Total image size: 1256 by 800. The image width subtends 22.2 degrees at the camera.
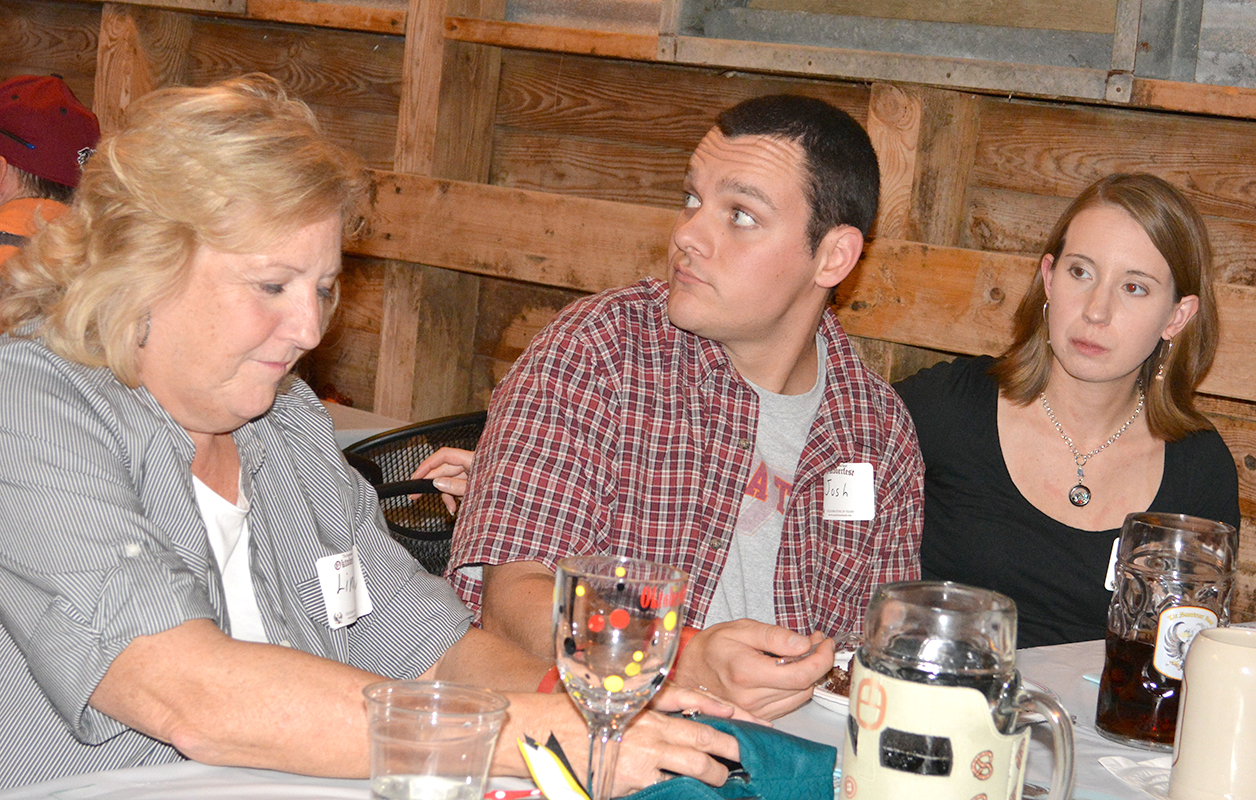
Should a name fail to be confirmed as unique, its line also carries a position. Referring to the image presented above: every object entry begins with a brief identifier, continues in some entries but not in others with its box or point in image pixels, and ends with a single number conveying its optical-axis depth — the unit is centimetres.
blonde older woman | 255
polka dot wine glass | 239
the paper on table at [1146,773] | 264
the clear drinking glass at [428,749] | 233
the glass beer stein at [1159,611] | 274
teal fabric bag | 251
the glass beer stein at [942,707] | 236
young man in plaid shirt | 310
